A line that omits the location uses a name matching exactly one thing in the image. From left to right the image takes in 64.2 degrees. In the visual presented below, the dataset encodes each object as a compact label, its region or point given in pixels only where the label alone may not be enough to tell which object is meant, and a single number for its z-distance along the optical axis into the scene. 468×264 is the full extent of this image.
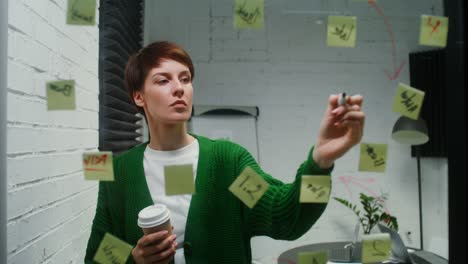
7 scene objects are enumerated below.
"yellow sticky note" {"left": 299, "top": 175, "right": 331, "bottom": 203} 0.60
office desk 1.34
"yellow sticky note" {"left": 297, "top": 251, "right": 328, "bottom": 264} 0.65
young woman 0.68
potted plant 1.23
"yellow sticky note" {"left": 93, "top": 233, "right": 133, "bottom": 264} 0.65
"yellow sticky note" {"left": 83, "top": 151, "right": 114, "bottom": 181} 0.65
